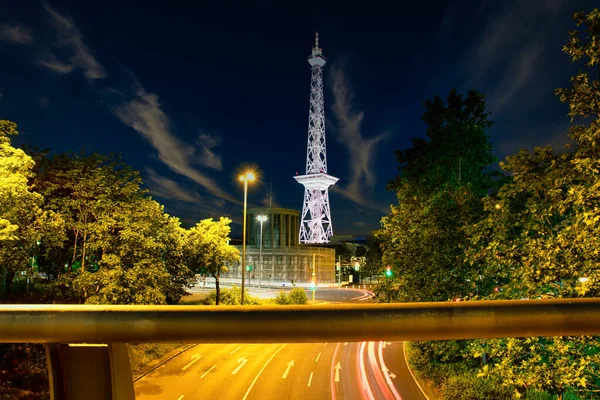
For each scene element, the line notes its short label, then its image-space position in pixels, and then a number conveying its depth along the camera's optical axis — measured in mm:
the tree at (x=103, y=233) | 20625
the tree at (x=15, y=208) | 18219
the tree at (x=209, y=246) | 37500
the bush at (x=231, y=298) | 41938
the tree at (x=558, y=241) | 9375
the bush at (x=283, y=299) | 41181
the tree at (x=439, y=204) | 19281
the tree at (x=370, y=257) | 77375
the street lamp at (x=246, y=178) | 30303
